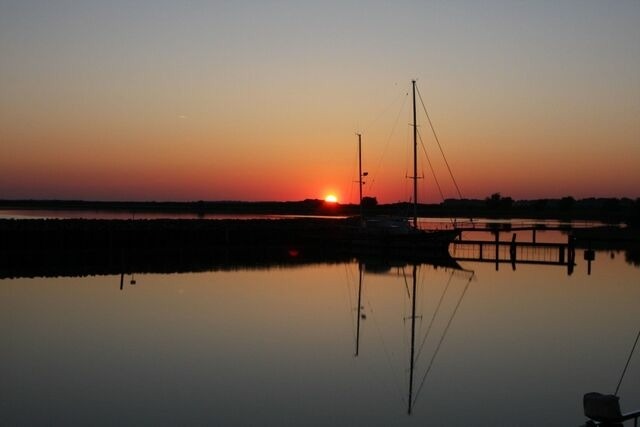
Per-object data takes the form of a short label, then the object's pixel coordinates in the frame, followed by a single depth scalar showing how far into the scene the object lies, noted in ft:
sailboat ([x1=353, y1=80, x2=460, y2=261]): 159.43
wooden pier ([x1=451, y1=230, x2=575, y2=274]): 140.00
